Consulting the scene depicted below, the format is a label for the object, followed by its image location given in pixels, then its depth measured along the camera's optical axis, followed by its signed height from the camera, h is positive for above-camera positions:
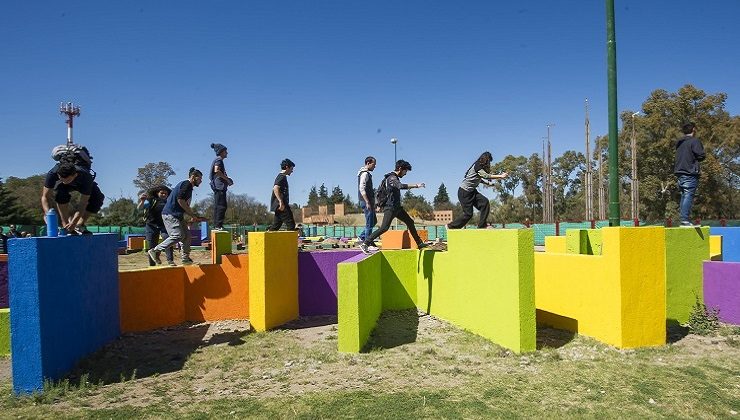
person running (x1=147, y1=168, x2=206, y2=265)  8.32 +0.07
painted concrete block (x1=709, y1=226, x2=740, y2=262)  9.77 -0.84
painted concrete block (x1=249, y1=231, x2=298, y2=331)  7.54 -1.14
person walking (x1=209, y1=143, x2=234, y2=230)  8.55 +0.55
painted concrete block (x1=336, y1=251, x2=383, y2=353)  6.08 -1.29
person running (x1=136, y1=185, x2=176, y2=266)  8.97 +0.02
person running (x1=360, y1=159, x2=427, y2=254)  8.00 +0.26
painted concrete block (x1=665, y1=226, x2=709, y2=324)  6.84 -1.02
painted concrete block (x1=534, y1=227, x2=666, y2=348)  5.70 -1.05
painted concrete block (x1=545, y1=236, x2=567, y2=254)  9.03 -0.75
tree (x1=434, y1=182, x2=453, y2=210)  116.59 +3.00
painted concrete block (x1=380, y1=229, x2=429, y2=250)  12.24 -0.83
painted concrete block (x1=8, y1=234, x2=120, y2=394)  4.79 -1.01
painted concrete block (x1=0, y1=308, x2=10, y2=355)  6.48 -1.62
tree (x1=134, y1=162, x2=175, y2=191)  65.25 +5.67
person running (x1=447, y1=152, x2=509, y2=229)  7.68 +0.32
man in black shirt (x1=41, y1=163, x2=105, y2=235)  5.96 +0.34
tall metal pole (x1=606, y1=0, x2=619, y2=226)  7.01 +1.54
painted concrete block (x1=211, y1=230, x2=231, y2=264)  8.42 -0.58
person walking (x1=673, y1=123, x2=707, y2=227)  7.64 +0.62
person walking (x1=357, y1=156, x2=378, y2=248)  8.34 +0.41
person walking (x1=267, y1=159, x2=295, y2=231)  8.73 +0.27
